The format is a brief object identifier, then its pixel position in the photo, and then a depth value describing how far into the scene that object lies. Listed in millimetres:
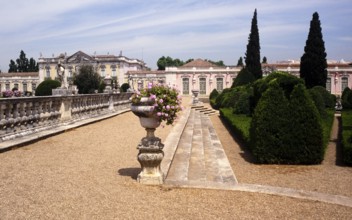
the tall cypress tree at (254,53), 34188
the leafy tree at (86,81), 45406
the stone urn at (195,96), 29136
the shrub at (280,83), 9570
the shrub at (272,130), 7309
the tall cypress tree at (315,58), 28297
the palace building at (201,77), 58281
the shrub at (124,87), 55406
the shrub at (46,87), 23511
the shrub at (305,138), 7242
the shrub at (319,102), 13766
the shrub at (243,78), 28266
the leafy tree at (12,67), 82188
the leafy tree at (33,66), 84738
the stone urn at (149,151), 5020
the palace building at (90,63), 73812
